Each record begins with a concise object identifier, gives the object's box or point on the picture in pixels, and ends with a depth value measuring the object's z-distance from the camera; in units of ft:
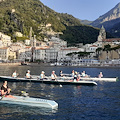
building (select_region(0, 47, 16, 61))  525.75
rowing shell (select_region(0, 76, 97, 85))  120.67
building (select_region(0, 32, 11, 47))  617.62
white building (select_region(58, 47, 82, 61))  534.37
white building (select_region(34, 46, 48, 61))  550.36
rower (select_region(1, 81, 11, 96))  70.22
